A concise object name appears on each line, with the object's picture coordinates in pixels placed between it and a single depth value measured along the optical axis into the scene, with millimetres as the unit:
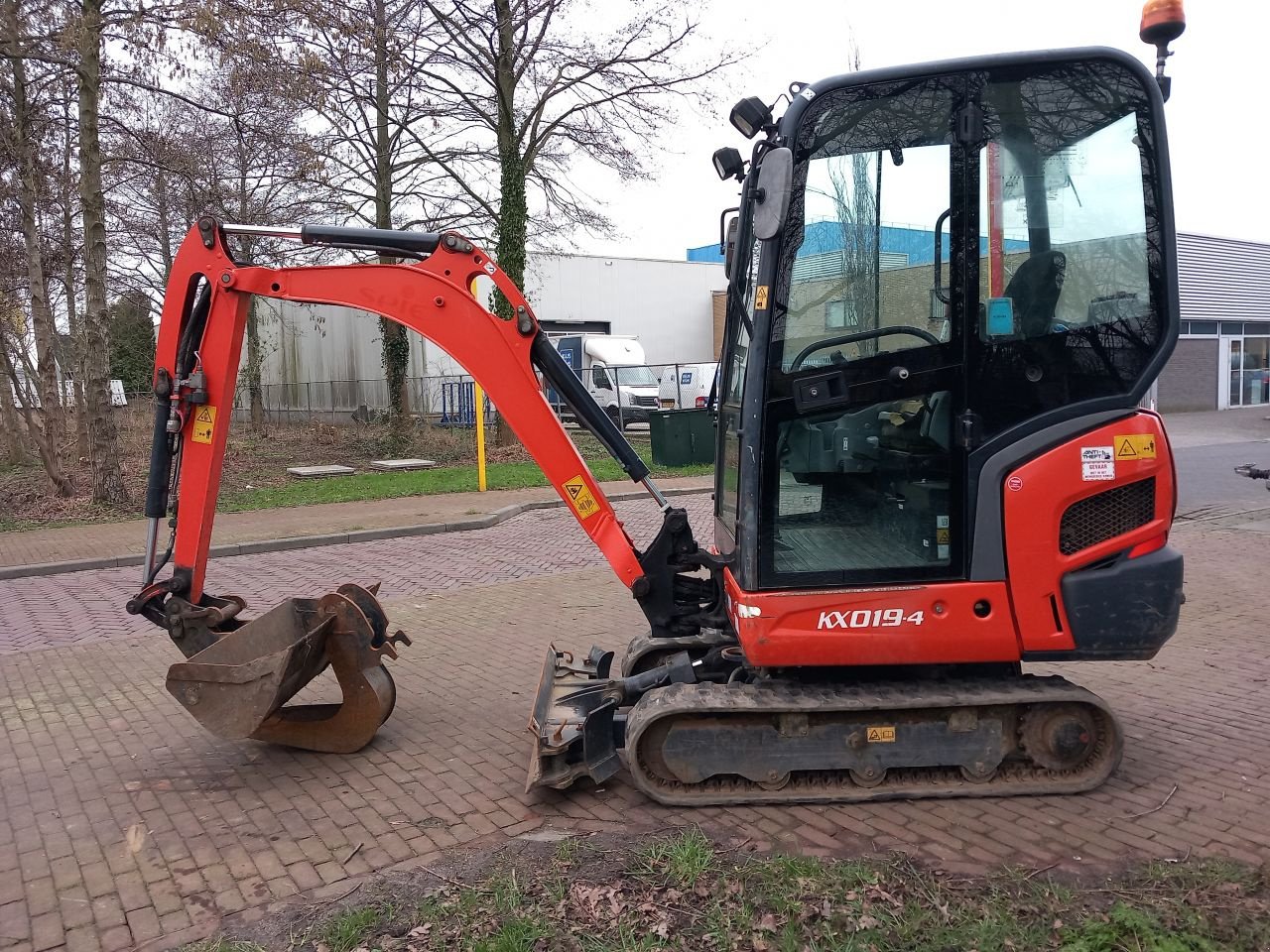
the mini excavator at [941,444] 4008
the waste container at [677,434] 18188
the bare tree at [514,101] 17500
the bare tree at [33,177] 14484
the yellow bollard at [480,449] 14987
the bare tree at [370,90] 13156
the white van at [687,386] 28797
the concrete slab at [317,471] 18134
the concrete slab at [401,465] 19516
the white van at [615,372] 27719
